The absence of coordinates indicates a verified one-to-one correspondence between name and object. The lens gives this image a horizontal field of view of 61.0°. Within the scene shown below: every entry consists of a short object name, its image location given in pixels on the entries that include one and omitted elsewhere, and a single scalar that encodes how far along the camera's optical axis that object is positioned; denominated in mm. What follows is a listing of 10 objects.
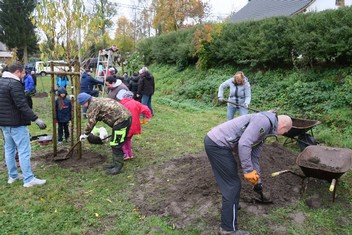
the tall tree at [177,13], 30328
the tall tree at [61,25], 5551
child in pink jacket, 5531
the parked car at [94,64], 24597
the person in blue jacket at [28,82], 9395
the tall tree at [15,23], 34469
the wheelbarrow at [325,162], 3875
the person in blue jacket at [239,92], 6465
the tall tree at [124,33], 40375
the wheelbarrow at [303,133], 5863
